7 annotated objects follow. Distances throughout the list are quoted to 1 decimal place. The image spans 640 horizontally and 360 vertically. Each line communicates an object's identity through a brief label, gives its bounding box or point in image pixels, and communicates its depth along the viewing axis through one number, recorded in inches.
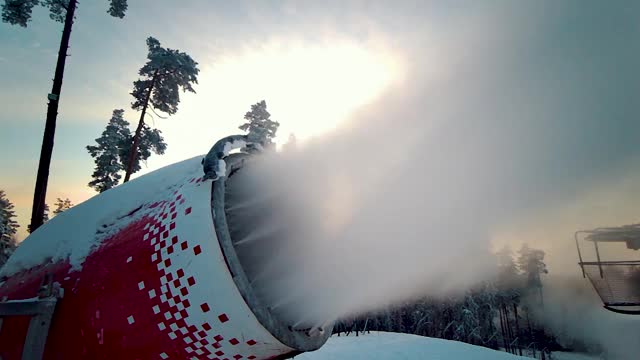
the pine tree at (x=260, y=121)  1210.0
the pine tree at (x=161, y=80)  863.1
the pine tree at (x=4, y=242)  1067.3
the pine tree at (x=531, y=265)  2847.0
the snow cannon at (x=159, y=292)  95.7
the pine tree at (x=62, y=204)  2459.4
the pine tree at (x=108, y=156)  1280.8
